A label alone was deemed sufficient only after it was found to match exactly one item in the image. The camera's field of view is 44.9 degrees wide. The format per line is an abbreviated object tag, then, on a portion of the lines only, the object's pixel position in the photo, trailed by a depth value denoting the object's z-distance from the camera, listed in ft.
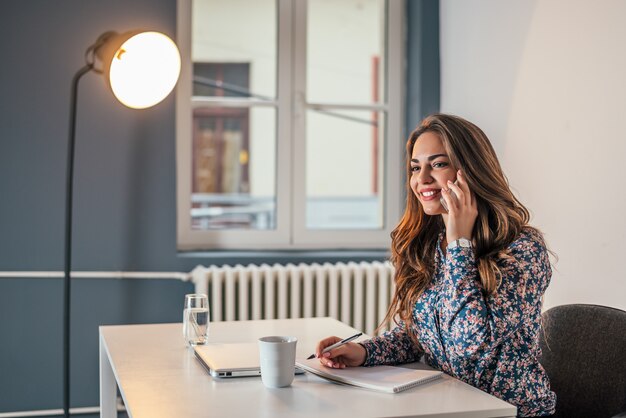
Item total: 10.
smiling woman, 5.34
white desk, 4.29
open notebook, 4.83
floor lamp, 8.04
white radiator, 10.37
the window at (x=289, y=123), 11.35
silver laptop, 5.08
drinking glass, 5.94
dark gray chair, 5.68
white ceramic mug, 4.77
